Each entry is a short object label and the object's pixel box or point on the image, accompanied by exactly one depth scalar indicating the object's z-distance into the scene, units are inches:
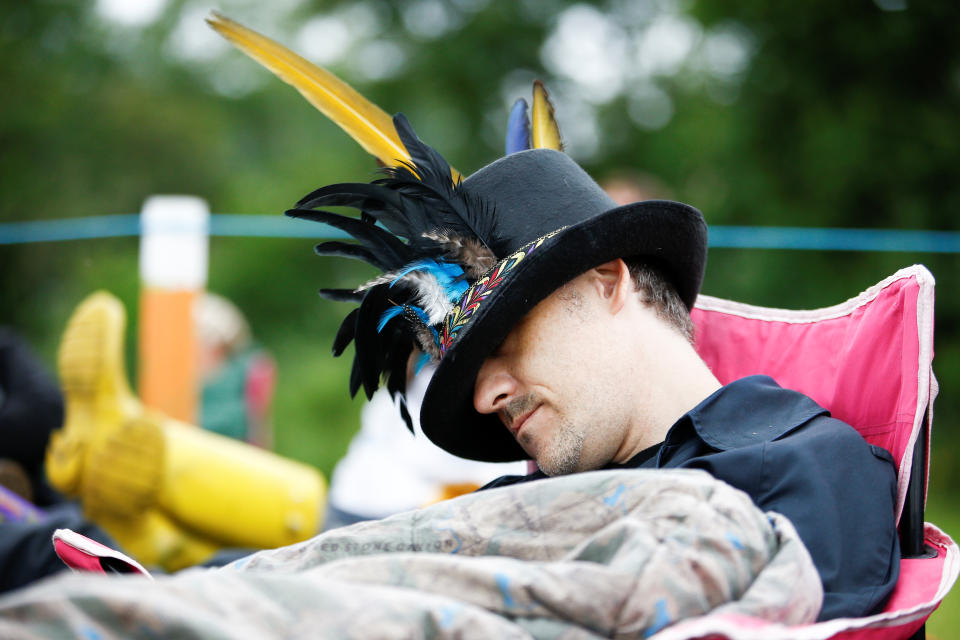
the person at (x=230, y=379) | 176.4
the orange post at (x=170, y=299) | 139.6
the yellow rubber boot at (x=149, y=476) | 106.1
